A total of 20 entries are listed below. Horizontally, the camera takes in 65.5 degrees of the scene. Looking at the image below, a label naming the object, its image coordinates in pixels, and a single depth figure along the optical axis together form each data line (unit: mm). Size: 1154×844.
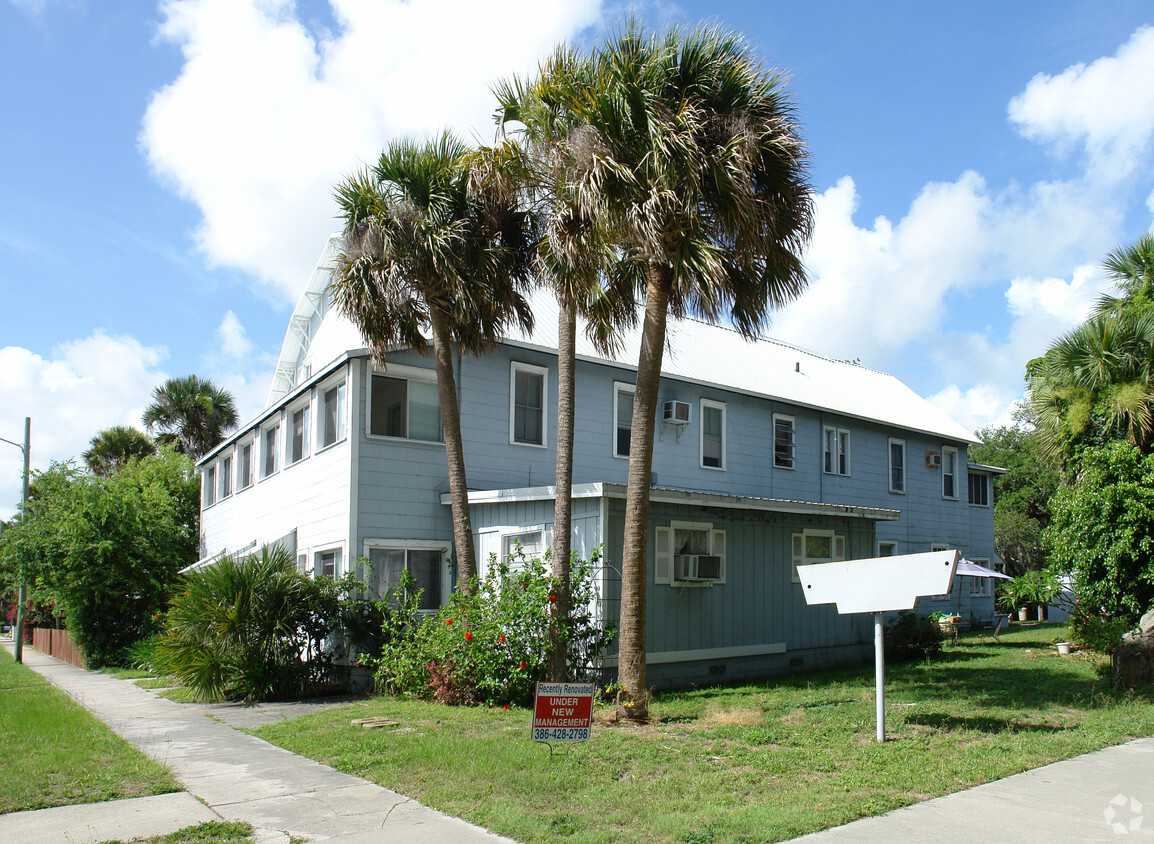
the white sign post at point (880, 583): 9203
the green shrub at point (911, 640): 18109
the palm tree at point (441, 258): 14016
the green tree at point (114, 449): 41781
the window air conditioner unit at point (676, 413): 19516
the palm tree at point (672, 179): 10656
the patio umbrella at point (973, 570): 24953
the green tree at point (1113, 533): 13820
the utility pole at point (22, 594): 25312
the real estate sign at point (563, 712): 7893
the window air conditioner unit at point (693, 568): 14859
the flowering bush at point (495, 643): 12320
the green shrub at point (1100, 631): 12852
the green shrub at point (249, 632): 14000
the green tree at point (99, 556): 22469
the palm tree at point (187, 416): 39438
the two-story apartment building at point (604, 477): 15133
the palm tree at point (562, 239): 11375
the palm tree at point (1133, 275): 18531
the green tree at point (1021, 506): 43312
